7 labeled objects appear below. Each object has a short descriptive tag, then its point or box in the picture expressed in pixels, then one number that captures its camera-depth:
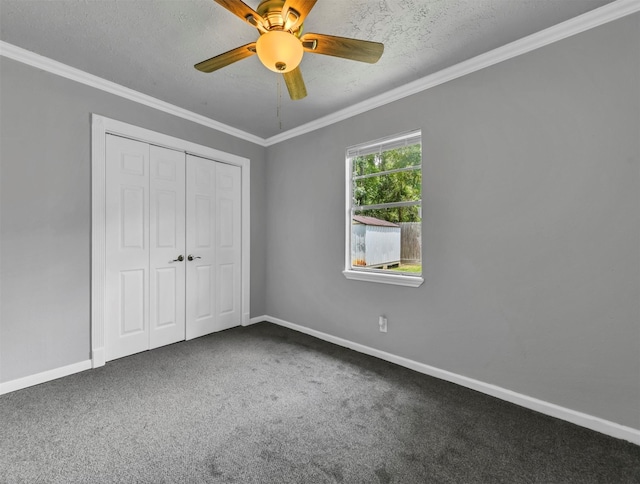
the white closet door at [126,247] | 2.80
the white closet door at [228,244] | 3.70
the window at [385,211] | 2.77
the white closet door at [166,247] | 3.11
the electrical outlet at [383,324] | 2.90
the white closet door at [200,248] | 3.42
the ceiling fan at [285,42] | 1.49
